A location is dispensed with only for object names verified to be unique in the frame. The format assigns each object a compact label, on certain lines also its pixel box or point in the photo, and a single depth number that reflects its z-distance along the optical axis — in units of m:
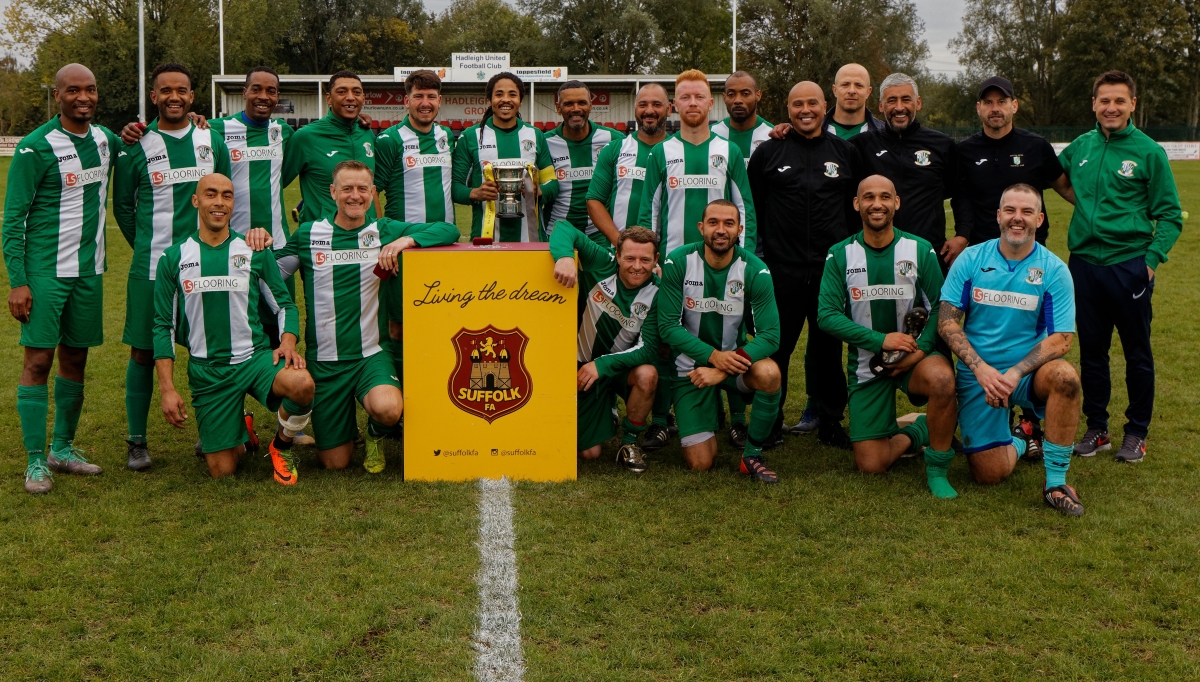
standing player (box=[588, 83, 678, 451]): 5.89
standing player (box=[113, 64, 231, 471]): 5.32
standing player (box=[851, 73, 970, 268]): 5.73
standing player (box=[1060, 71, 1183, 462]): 5.50
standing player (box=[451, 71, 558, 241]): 6.10
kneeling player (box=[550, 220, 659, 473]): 5.27
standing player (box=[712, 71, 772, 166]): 5.87
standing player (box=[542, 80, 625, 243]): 6.48
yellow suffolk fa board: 5.02
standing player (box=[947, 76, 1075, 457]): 5.70
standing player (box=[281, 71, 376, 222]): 5.89
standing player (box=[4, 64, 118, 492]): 4.88
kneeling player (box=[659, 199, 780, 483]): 5.12
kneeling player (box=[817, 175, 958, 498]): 5.13
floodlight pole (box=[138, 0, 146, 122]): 31.27
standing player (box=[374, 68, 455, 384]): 6.20
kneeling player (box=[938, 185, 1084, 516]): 4.67
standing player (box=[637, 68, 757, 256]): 5.59
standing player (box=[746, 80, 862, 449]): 5.65
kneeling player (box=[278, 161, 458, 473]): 5.20
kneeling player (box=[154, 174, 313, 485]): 4.99
